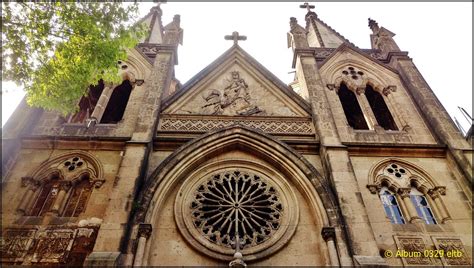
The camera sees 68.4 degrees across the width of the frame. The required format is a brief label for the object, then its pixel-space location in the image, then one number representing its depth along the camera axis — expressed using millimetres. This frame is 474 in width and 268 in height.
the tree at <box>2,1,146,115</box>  7949
